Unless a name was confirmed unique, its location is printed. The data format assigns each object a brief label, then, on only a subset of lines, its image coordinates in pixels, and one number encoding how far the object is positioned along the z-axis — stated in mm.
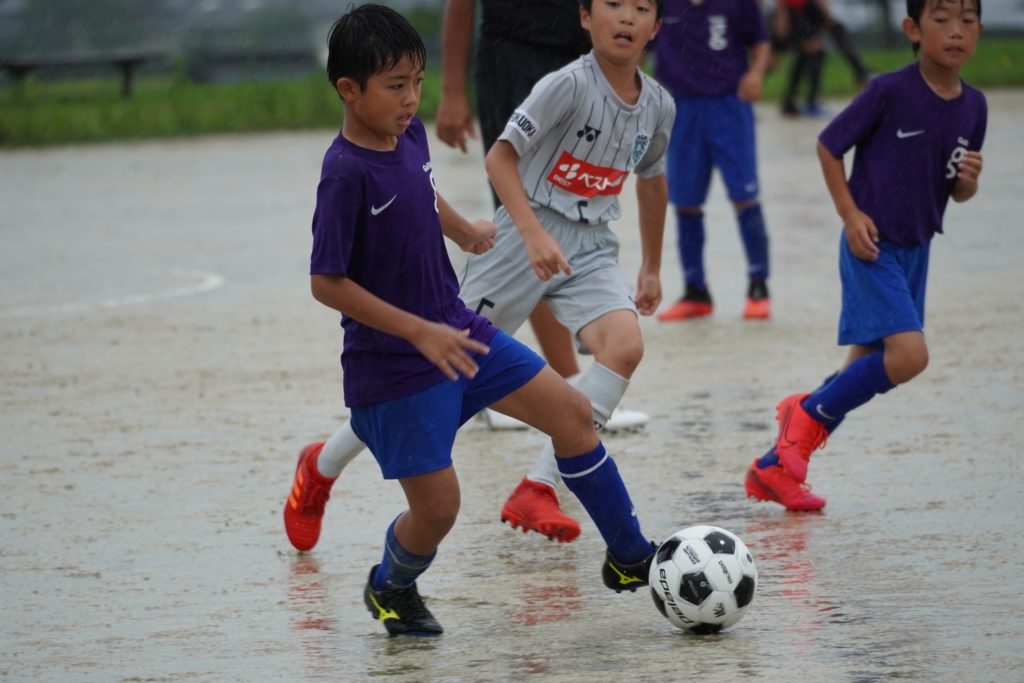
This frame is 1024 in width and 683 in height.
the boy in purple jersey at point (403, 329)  7785
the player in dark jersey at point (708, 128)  17859
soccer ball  8180
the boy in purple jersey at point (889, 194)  10398
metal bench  47406
